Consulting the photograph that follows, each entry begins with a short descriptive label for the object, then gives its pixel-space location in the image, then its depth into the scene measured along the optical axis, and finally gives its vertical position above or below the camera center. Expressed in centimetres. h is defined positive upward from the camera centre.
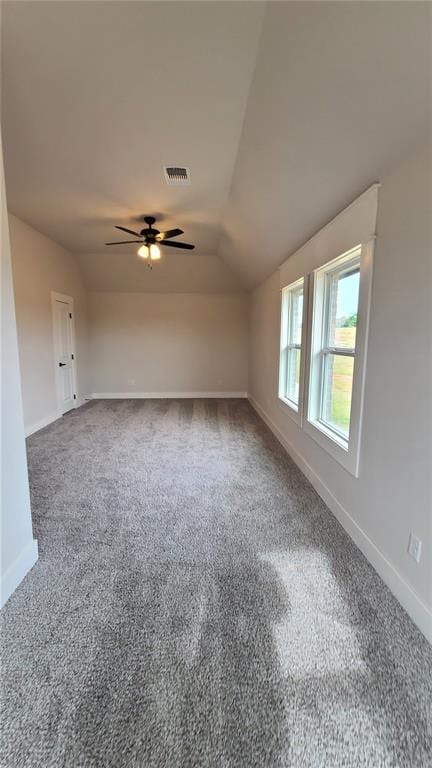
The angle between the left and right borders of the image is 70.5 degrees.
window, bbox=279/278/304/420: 376 -2
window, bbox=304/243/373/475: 194 -8
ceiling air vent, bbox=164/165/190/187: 274 +154
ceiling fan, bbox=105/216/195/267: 375 +122
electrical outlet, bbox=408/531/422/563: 143 -97
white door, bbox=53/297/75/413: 496 -21
